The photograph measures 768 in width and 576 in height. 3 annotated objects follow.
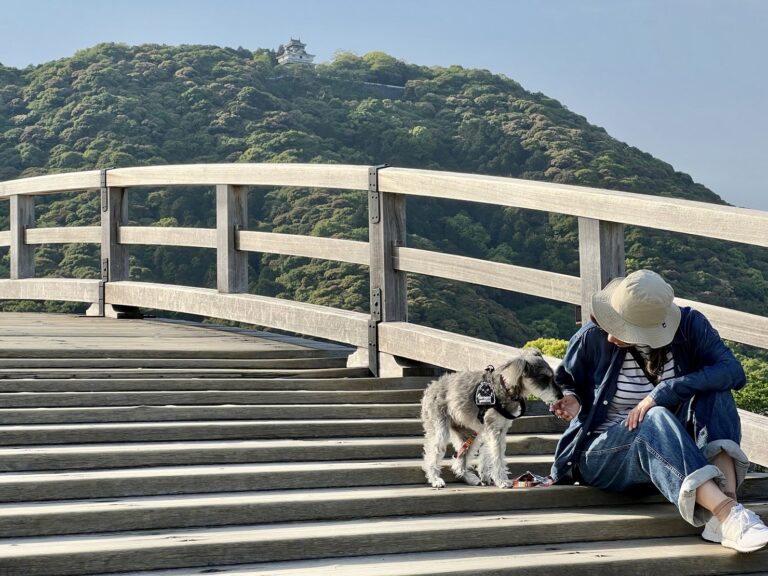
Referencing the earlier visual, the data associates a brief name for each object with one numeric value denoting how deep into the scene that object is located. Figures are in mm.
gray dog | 4055
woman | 3562
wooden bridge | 3393
